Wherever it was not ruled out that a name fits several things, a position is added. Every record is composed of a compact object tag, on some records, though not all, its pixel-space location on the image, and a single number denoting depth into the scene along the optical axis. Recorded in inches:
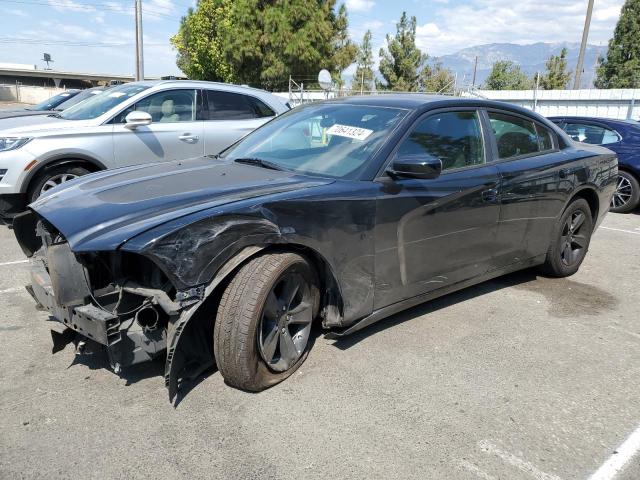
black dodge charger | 103.2
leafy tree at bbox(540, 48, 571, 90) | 1469.0
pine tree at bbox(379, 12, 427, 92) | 1316.4
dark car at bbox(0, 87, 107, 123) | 419.9
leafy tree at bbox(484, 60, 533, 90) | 1895.9
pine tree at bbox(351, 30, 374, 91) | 2201.0
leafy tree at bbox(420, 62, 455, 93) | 1405.0
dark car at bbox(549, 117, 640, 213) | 352.5
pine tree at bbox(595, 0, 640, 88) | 1131.3
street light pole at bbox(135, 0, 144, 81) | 933.8
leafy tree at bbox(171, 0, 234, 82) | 1379.2
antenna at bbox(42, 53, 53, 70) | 3043.8
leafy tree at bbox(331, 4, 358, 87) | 1350.9
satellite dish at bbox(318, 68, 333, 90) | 575.8
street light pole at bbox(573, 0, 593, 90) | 949.8
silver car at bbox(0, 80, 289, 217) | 231.9
